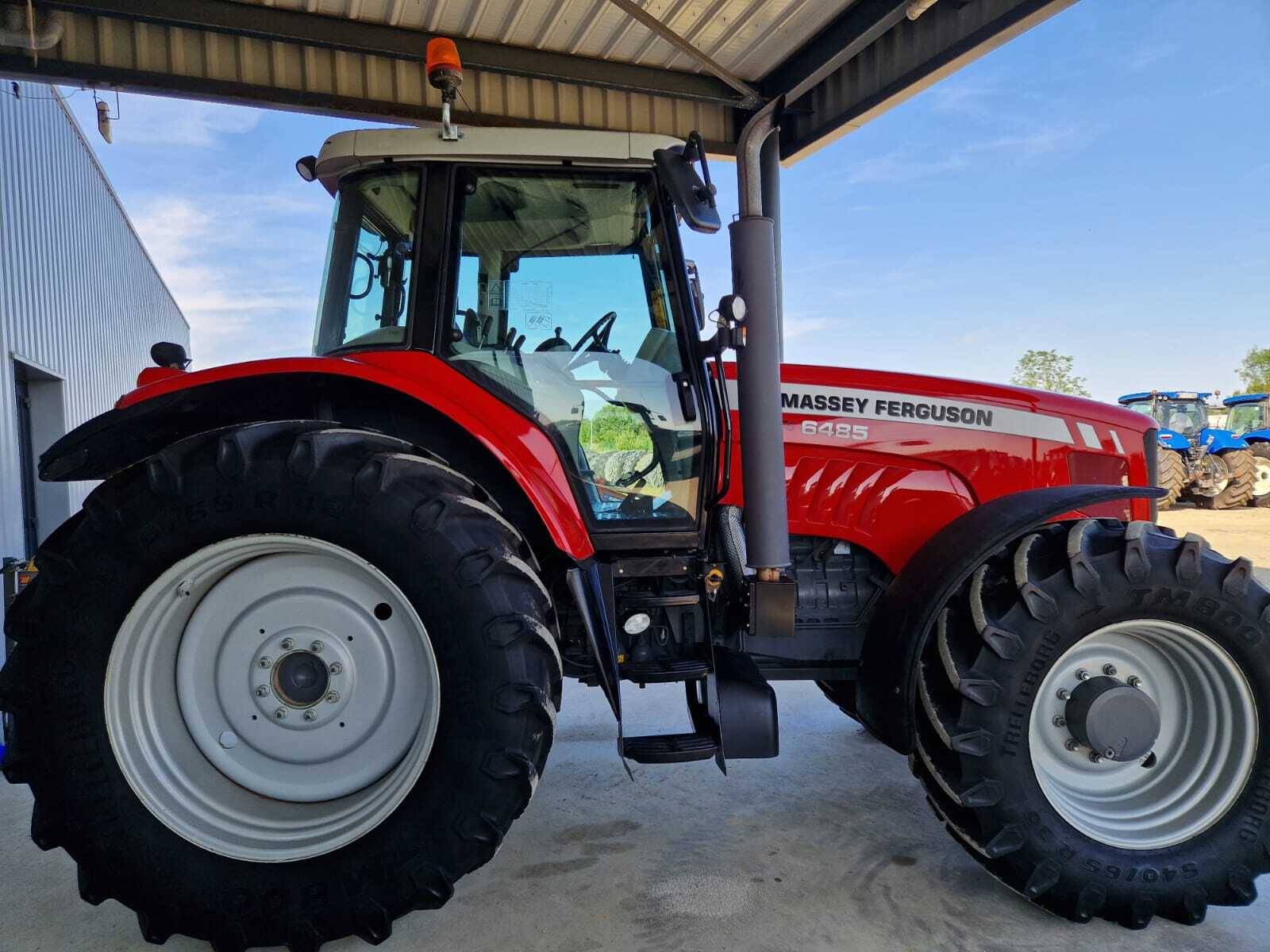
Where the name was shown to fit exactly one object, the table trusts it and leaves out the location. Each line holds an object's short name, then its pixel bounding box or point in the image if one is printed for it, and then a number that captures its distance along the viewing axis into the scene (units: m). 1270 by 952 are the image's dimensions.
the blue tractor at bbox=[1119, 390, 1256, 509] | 14.25
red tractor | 1.89
